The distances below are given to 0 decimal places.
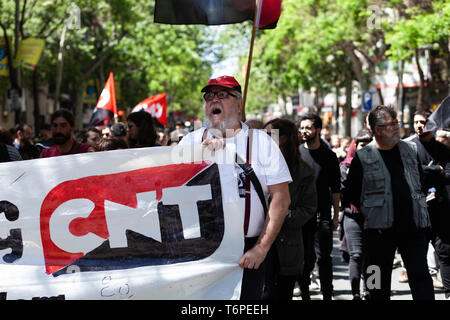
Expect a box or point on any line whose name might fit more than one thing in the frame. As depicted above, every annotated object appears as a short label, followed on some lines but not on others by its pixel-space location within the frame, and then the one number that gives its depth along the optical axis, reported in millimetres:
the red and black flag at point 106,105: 14594
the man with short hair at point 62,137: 6776
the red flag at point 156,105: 15659
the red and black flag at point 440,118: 6930
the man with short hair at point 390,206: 5777
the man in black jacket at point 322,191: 7434
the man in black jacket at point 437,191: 7008
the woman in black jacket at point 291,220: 5738
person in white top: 4207
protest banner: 4297
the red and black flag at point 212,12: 6977
